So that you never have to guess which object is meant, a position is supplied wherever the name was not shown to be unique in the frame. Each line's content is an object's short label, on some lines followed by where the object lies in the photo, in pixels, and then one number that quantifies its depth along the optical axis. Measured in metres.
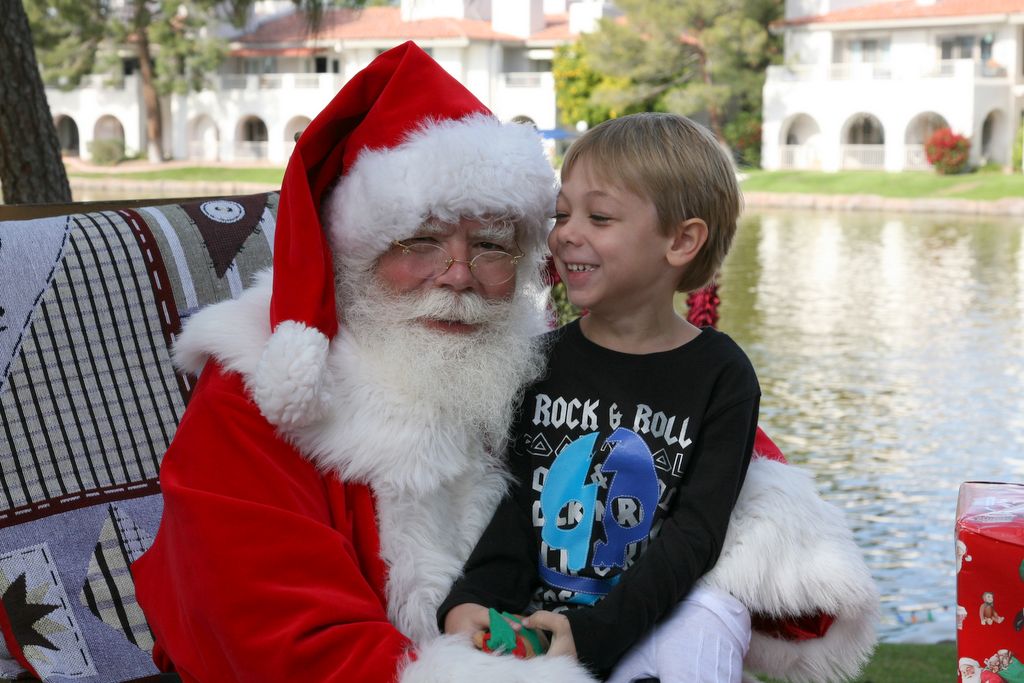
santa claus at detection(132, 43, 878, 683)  1.90
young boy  2.02
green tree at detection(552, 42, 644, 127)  34.84
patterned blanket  2.48
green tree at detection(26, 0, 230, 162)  33.25
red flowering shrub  30.12
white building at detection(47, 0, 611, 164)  37.06
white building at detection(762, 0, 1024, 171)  32.41
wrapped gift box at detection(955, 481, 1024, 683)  1.79
